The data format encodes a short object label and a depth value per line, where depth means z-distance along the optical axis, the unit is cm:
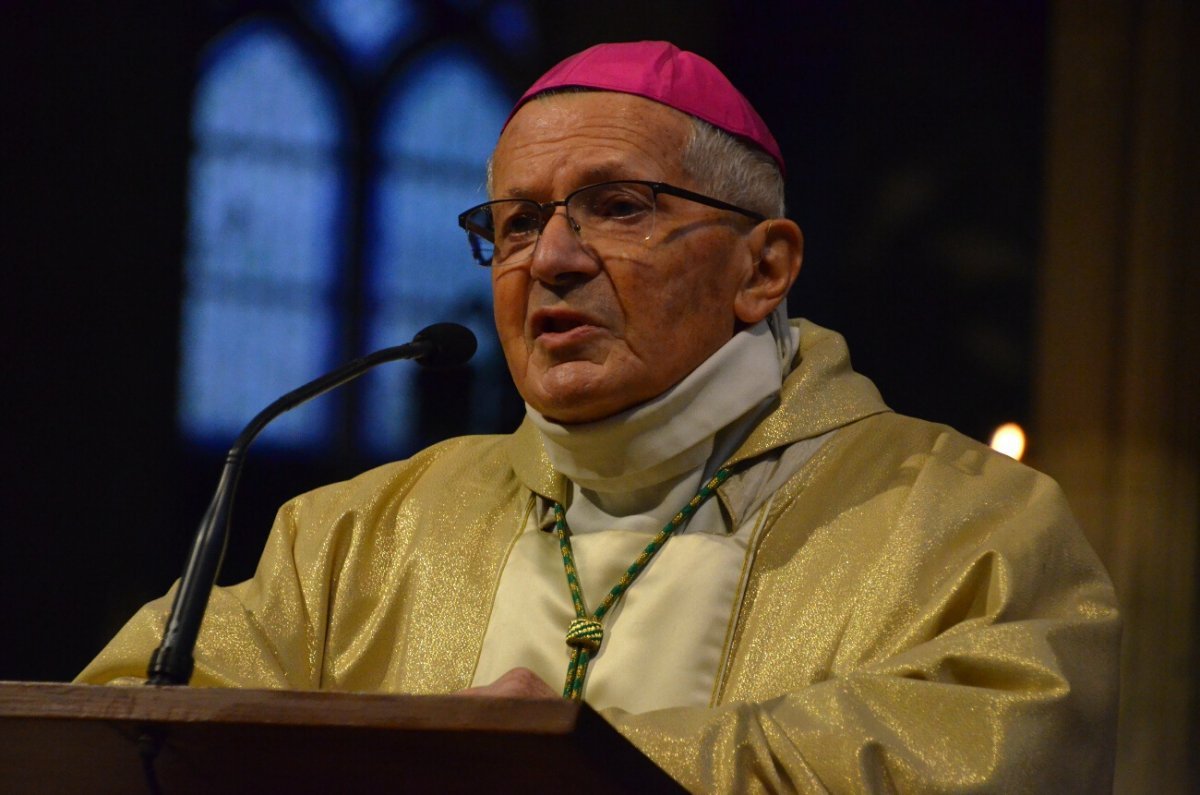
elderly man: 600
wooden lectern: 390
